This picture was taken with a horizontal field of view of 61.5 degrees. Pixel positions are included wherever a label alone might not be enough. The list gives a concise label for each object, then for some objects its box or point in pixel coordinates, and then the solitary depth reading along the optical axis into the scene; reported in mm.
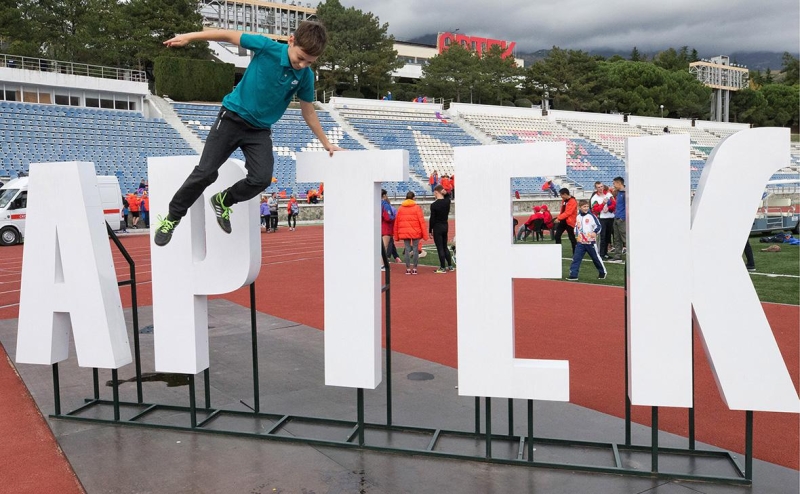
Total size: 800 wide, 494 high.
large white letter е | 3773
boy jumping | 3930
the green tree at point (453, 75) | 61156
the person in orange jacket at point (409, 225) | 13055
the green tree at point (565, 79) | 65562
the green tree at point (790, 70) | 114138
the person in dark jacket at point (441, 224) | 12891
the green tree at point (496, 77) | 62250
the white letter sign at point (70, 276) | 4555
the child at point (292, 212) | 25219
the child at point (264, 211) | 23891
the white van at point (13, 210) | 19062
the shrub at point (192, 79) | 38750
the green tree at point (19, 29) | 42312
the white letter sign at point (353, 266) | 4127
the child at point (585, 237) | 11336
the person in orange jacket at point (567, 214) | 13766
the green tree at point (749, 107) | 88812
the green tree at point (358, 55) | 57906
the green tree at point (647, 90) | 69812
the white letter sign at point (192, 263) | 4395
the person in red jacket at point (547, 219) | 17969
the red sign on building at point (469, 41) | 89875
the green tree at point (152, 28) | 44875
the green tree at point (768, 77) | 108862
